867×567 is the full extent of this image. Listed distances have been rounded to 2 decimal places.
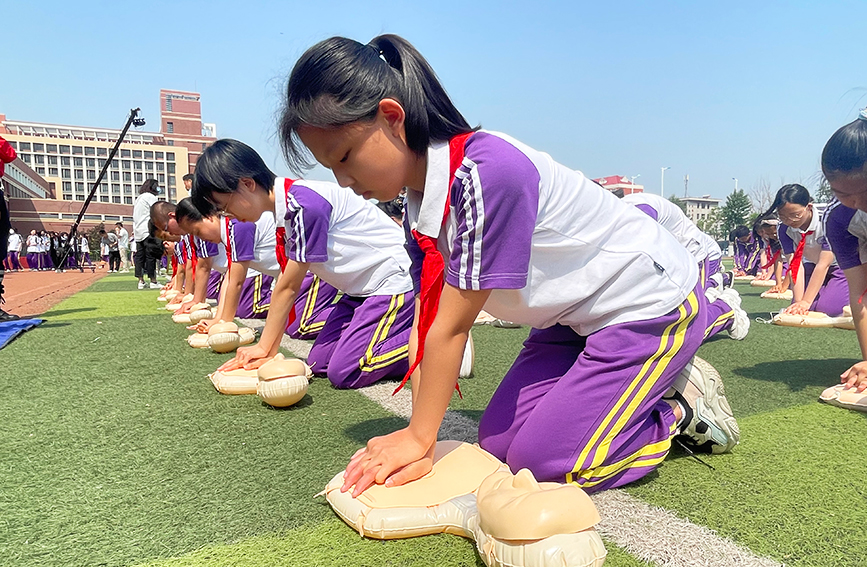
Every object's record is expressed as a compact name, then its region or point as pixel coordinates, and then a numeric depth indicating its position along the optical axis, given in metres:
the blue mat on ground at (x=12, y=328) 4.33
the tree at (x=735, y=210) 53.34
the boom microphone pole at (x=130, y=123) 11.74
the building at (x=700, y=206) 81.85
